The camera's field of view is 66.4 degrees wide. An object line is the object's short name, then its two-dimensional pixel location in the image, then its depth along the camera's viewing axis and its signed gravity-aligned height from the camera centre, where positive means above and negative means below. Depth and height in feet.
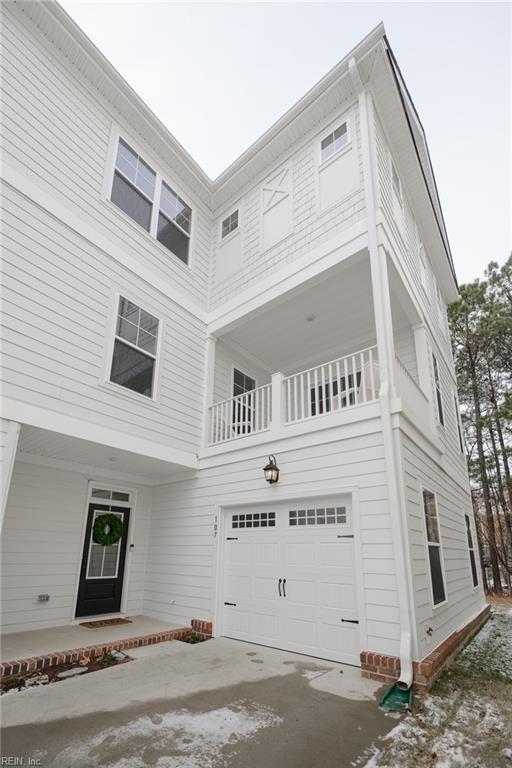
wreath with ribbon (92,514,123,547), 23.32 -0.61
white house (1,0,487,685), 16.63 +7.48
